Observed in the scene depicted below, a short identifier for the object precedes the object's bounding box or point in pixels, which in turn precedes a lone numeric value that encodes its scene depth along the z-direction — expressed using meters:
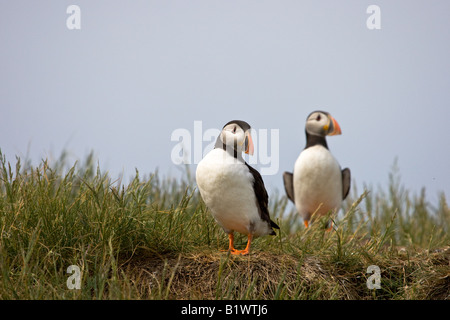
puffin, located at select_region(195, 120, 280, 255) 8.18
